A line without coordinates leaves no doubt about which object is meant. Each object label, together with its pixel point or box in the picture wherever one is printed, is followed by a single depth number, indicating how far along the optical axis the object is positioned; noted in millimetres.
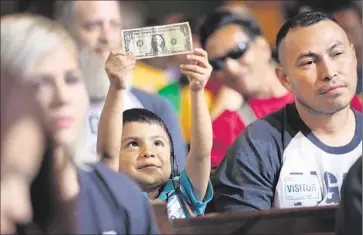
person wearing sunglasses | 5776
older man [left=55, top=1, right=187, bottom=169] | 5233
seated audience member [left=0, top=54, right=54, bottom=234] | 4444
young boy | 4795
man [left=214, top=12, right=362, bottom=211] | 5011
